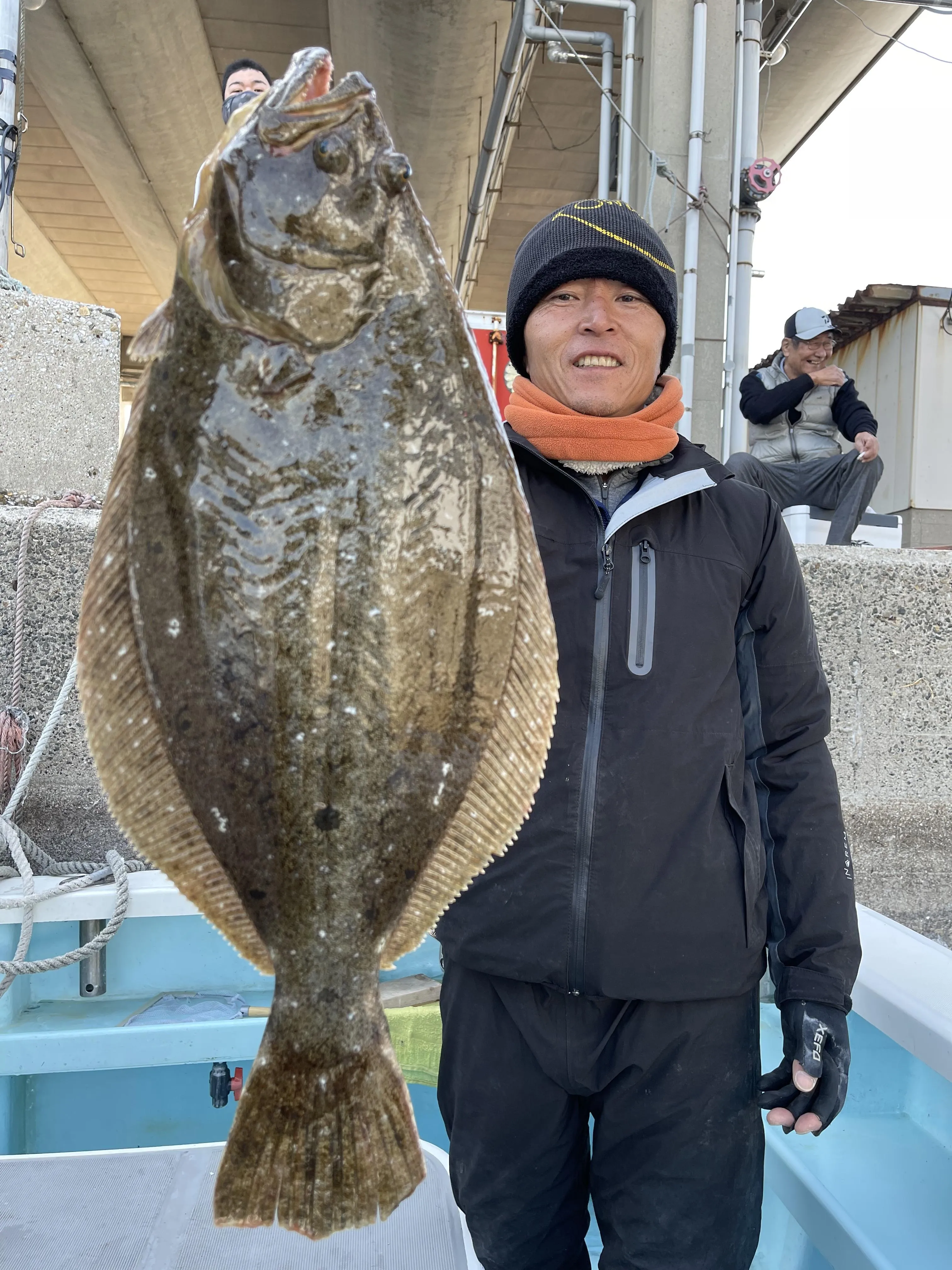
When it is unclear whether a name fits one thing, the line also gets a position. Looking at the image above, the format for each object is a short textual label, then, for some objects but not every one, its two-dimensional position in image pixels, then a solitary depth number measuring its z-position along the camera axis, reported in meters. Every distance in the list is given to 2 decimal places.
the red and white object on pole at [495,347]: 7.08
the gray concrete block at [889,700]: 4.11
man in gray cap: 5.08
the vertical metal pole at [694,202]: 6.78
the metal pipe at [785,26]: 7.63
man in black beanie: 1.73
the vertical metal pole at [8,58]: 3.37
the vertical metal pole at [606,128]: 7.30
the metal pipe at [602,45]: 6.94
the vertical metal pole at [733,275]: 7.01
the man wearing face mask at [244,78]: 2.83
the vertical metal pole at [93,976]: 3.13
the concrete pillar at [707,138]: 6.96
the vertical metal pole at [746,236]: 7.00
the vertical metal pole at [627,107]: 7.08
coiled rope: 2.73
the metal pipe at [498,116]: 7.14
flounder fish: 1.18
